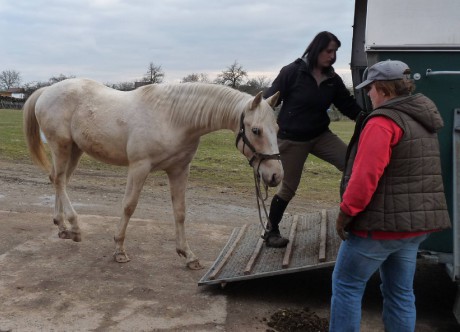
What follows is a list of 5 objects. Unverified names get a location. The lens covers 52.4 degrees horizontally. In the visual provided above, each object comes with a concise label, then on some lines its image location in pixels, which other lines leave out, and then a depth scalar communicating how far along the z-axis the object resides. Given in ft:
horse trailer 10.61
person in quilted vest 7.86
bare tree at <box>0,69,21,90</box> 280.31
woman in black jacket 13.57
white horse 12.68
